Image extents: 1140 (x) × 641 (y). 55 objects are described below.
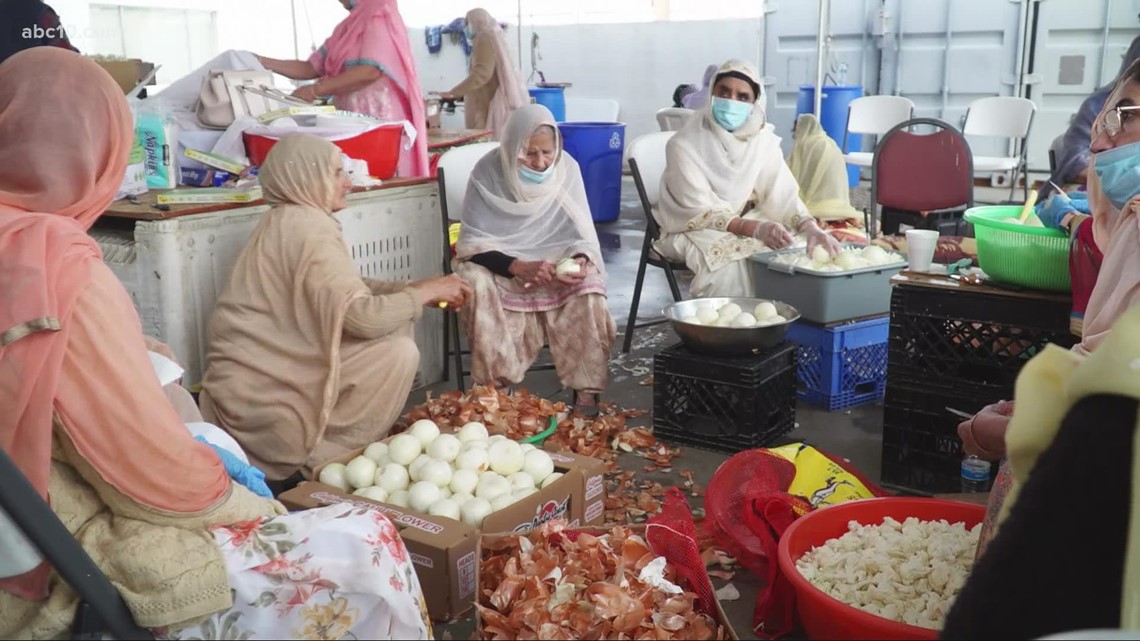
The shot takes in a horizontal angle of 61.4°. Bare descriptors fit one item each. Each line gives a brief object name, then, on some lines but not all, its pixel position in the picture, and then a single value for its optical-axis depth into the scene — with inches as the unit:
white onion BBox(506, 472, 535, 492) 109.2
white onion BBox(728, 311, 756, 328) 142.9
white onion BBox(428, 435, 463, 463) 114.7
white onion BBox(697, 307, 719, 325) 149.5
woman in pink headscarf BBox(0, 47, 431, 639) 59.4
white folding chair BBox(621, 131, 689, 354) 191.2
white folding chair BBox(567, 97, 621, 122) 449.1
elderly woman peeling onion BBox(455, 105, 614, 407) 161.9
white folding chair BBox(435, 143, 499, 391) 183.4
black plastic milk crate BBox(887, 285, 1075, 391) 115.1
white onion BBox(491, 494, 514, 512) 104.3
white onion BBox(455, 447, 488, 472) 112.8
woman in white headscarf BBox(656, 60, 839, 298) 178.2
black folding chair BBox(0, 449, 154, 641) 54.8
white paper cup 128.3
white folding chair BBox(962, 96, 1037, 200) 290.7
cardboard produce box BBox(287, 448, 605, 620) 94.6
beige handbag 161.8
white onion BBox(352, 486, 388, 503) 107.3
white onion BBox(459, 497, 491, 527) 101.5
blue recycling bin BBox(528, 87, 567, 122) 411.5
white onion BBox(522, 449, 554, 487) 112.5
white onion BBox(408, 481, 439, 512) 105.0
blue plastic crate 161.0
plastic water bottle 115.9
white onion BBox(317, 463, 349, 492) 111.6
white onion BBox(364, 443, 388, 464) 116.3
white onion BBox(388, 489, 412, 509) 107.2
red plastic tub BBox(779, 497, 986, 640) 76.7
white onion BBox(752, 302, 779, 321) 148.9
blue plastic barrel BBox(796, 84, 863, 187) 367.9
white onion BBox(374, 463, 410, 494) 110.6
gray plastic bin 156.6
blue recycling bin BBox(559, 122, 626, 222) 327.6
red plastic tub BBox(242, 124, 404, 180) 156.5
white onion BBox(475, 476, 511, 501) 106.4
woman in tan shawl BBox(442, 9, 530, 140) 344.2
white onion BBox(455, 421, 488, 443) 120.1
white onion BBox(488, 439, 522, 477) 113.0
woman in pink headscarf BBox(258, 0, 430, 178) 196.7
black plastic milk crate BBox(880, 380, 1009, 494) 123.7
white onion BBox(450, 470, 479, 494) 108.0
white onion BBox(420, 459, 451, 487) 109.3
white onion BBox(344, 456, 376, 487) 111.0
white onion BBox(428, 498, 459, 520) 102.3
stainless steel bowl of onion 142.3
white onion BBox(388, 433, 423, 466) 115.2
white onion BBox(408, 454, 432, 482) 111.7
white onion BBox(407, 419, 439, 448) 119.1
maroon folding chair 217.0
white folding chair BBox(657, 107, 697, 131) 343.3
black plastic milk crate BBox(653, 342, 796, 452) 142.9
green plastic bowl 111.7
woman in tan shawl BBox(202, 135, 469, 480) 127.3
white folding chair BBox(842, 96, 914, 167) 306.5
